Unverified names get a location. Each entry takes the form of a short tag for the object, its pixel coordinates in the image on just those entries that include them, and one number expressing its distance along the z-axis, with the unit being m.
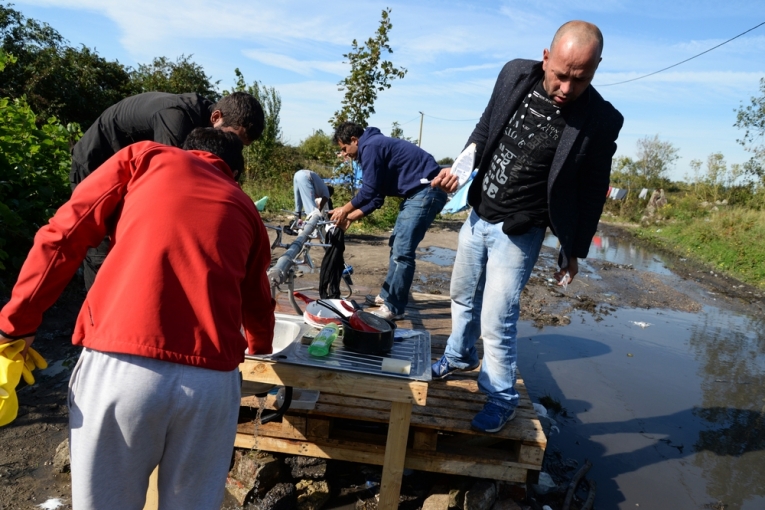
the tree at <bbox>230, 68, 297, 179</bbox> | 16.09
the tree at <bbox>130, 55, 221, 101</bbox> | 15.88
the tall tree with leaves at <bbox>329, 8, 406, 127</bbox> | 11.27
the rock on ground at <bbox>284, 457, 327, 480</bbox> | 2.97
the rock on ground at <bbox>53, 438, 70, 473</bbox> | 2.89
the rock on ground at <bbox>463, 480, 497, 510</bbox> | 2.78
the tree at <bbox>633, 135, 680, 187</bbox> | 27.78
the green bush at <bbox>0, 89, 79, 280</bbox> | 4.16
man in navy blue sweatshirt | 4.27
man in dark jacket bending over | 2.29
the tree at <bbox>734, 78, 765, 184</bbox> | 20.41
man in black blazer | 2.56
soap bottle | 2.48
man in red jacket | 1.41
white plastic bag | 2.82
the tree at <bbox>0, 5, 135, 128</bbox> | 12.23
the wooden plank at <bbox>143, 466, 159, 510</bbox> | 2.36
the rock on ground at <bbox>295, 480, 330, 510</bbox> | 2.88
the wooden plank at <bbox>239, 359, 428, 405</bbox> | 2.35
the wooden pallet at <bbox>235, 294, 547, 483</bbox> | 2.79
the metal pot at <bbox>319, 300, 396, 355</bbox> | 2.60
